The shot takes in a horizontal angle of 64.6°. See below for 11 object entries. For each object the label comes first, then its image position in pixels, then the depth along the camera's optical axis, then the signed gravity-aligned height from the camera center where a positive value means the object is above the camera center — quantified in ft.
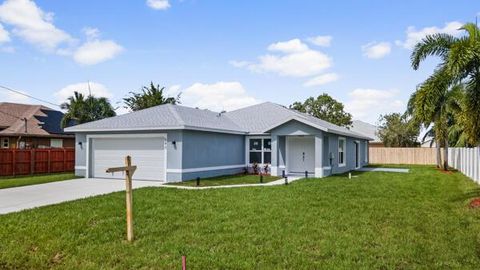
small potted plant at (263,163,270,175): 73.05 -4.75
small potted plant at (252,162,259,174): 74.33 -4.64
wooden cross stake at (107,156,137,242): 24.03 -3.27
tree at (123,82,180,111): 125.90 +15.56
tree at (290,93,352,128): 150.31 +13.87
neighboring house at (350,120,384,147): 160.56 +7.33
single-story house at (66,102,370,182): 59.00 +0.02
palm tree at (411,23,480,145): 36.06 +8.23
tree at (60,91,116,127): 102.92 +9.91
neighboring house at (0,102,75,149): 98.63 +4.51
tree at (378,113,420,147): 141.69 +3.64
